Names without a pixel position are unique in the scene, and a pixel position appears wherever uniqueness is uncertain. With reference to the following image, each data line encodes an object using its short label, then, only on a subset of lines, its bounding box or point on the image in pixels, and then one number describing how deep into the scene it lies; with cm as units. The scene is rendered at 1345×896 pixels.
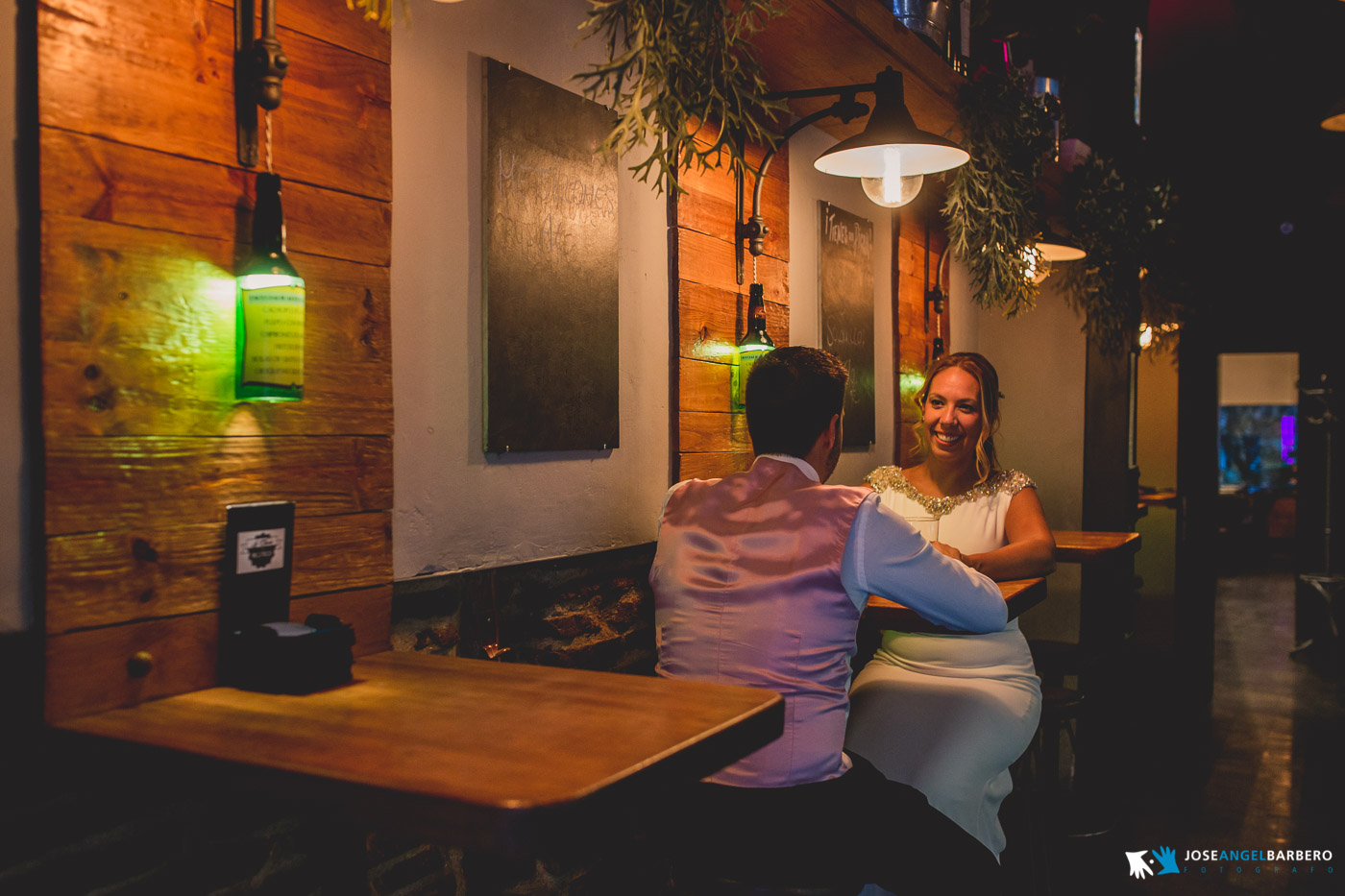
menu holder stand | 147
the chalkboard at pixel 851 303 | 369
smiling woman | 250
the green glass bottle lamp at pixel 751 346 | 293
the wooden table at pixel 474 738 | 102
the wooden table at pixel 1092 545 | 337
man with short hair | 171
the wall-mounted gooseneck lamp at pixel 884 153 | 255
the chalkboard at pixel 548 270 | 217
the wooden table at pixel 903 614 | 219
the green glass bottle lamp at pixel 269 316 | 156
